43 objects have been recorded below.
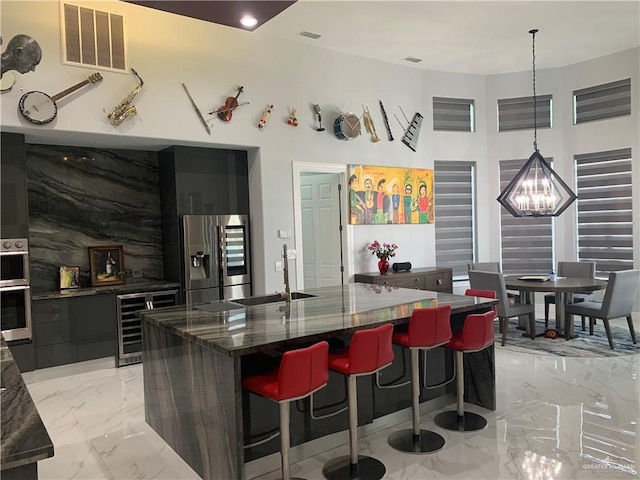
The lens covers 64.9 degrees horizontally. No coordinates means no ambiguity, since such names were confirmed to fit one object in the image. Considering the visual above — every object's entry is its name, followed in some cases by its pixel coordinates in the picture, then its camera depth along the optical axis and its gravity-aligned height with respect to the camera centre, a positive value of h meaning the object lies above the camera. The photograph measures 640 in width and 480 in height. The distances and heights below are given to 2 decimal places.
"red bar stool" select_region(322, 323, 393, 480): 2.95 -0.85
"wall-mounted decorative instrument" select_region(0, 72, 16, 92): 4.44 +1.35
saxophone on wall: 4.99 +1.20
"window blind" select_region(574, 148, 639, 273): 7.39 +0.13
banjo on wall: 4.55 +1.16
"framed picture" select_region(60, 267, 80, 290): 5.56 -0.50
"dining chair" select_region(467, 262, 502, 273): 7.20 -0.66
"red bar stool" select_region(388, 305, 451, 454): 3.30 -0.80
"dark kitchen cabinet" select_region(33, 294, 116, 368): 5.03 -1.00
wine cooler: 5.43 -1.02
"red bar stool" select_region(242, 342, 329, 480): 2.63 -0.84
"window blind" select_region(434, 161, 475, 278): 8.22 +0.12
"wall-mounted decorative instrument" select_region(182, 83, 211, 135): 5.47 +1.29
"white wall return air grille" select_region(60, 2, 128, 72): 4.77 +1.89
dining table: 5.87 -0.80
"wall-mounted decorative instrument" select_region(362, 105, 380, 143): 7.07 +1.41
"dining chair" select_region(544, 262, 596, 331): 6.70 -0.76
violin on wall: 5.71 +1.35
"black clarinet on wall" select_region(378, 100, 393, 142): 7.29 +1.48
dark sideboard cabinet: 6.76 -0.77
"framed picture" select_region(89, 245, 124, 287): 5.77 -0.39
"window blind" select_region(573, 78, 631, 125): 7.29 +1.74
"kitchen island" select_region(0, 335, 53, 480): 1.35 -0.58
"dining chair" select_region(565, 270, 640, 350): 5.68 -0.99
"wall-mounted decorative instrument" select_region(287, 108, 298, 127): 6.31 +1.35
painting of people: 7.02 +0.42
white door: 7.08 -0.05
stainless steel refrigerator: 5.82 -0.34
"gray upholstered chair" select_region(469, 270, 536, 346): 5.95 -0.96
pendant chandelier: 6.18 +0.34
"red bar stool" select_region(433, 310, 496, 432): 3.56 -0.90
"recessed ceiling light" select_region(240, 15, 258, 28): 4.22 +1.76
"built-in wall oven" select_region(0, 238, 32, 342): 4.75 -0.53
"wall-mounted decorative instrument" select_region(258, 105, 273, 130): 6.04 +1.31
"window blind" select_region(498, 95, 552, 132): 8.09 +1.74
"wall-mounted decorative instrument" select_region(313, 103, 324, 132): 6.57 +1.46
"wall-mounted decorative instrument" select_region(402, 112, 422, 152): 7.55 +1.36
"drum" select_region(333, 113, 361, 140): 6.70 +1.32
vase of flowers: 7.00 -0.40
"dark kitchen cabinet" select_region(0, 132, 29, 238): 4.77 +0.44
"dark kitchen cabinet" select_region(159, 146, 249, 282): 5.86 +0.50
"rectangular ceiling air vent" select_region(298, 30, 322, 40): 6.11 +2.34
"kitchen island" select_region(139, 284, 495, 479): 2.73 -0.90
